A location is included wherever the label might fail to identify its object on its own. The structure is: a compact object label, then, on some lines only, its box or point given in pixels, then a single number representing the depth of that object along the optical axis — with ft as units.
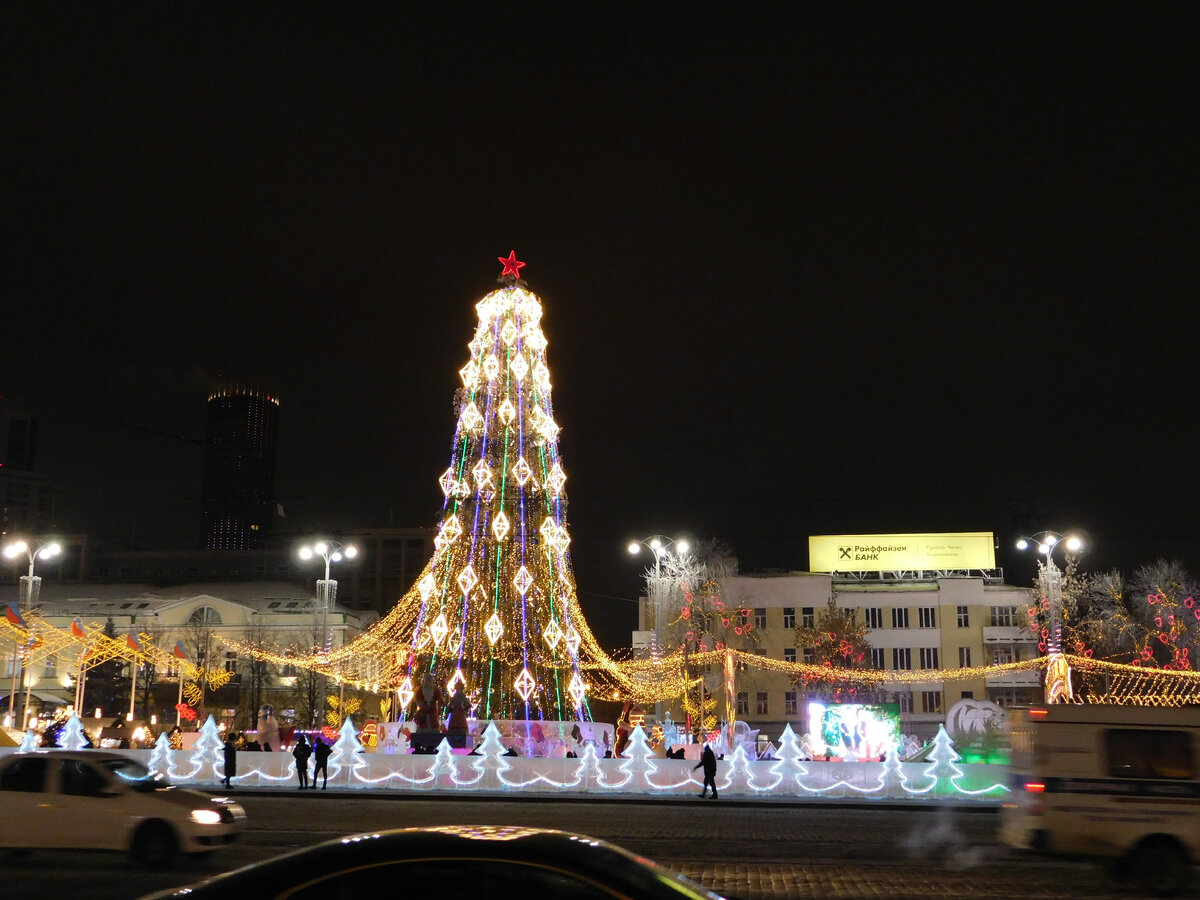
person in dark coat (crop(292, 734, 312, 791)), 97.04
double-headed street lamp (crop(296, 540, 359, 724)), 124.98
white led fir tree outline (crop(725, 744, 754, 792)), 99.96
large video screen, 124.06
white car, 46.34
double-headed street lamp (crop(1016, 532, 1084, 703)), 114.42
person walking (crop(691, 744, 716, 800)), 93.61
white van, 44.29
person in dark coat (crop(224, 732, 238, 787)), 95.25
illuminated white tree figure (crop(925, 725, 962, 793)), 96.37
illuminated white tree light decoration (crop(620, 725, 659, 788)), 99.55
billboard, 240.53
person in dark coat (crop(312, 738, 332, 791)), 96.47
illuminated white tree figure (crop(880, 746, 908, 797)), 96.84
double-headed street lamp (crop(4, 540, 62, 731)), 123.44
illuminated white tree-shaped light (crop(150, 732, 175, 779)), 100.48
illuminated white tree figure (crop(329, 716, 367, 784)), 100.68
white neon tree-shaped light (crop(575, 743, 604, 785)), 99.66
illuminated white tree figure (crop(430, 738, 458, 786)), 99.71
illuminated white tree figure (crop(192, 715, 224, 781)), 101.35
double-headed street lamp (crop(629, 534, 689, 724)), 145.69
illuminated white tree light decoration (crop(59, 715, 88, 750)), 105.91
